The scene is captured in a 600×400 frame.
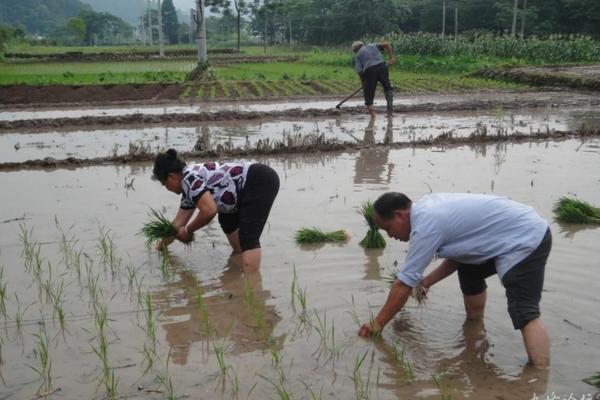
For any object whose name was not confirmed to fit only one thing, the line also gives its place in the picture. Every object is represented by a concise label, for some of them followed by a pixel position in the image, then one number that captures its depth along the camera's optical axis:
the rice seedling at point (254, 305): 4.29
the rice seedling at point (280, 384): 3.38
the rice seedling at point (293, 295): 4.54
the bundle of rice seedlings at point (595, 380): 3.31
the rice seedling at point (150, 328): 4.04
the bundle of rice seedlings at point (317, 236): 5.88
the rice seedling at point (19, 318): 4.26
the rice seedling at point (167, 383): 3.42
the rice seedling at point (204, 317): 4.14
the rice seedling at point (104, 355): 3.47
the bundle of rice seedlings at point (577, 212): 6.12
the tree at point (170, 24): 91.94
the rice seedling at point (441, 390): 3.31
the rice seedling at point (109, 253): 5.45
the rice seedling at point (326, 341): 3.89
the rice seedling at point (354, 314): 4.26
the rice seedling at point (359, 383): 3.40
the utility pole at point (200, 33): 23.23
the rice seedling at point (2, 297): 4.55
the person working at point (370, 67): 13.23
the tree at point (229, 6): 51.62
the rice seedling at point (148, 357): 3.77
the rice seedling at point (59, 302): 4.35
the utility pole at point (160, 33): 38.57
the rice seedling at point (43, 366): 3.58
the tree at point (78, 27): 87.12
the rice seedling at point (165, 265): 5.20
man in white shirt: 3.53
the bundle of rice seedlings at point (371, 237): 5.66
